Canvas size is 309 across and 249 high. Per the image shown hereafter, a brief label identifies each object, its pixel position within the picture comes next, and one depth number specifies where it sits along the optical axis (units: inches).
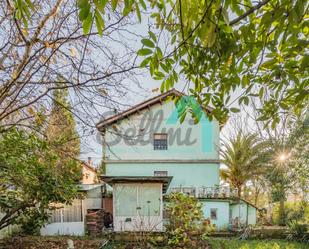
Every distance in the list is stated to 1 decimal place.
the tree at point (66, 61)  147.6
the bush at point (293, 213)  561.6
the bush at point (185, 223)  404.8
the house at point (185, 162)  612.7
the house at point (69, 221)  522.0
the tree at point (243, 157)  695.1
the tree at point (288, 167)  592.4
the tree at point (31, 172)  175.0
